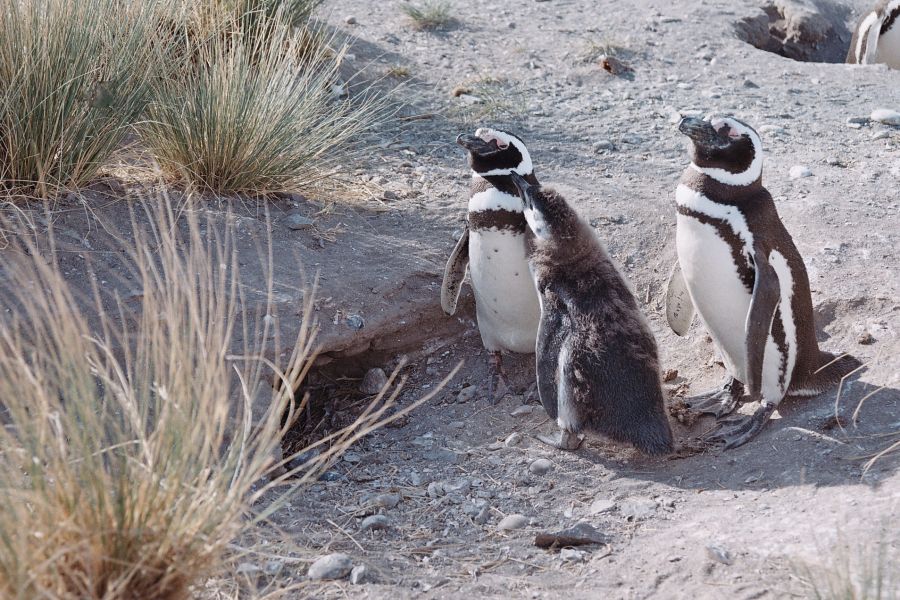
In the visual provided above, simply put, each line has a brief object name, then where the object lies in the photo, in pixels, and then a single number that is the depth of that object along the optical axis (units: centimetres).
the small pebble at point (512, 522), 596
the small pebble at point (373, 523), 598
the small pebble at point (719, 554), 499
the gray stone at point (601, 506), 606
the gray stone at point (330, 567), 521
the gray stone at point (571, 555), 545
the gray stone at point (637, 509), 591
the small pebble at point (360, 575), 518
